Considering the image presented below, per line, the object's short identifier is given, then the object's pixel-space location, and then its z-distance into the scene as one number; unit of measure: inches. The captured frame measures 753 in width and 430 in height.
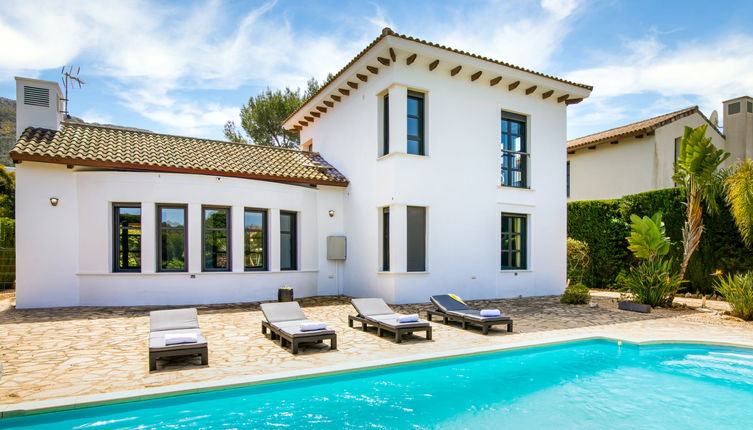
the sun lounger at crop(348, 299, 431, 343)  343.9
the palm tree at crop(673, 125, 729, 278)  540.4
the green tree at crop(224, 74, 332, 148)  1268.5
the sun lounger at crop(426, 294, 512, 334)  376.8
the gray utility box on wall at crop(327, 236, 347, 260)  613.9
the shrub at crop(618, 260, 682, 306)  516.7
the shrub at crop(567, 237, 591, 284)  719.1
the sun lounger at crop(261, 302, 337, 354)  308.0
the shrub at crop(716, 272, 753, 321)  444.8
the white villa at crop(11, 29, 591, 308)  503.8
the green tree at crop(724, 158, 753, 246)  517.7
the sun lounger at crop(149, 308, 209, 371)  265.1
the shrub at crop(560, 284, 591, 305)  548.1
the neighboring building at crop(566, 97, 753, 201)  839.7
